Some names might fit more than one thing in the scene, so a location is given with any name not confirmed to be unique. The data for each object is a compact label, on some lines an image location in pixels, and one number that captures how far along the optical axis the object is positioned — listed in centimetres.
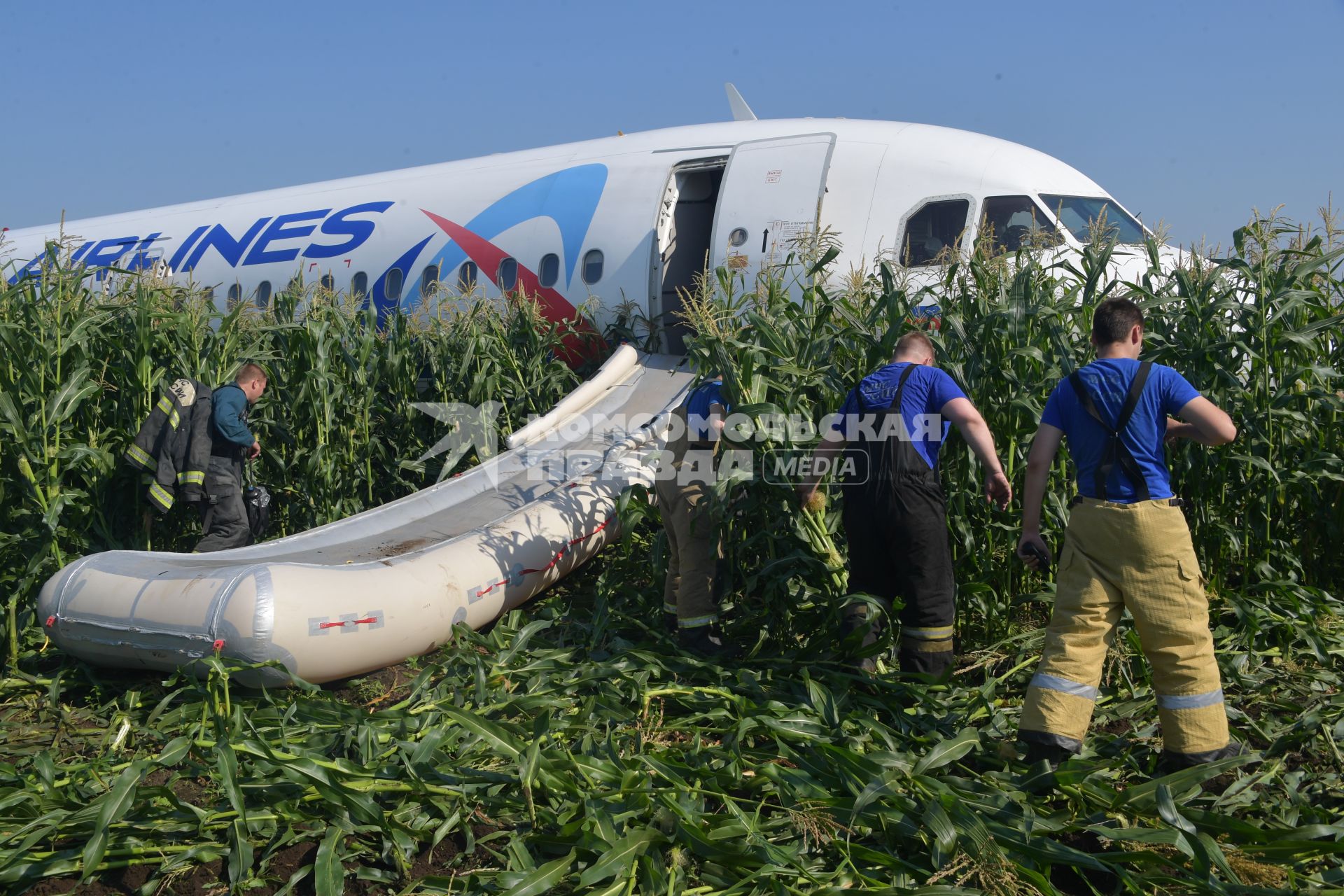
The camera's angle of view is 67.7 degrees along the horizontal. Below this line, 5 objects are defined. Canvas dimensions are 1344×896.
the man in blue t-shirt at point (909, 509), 519
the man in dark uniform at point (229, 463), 782
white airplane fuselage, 1024
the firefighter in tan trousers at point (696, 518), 613
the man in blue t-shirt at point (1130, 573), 408
